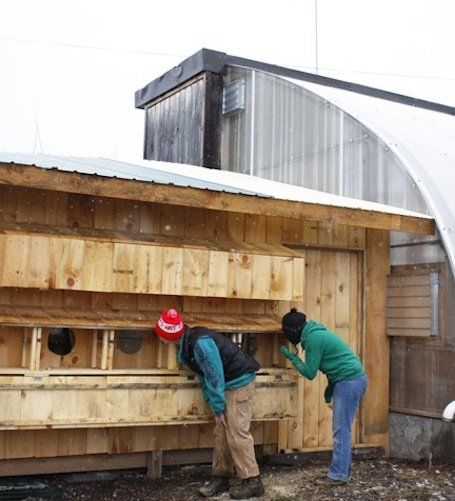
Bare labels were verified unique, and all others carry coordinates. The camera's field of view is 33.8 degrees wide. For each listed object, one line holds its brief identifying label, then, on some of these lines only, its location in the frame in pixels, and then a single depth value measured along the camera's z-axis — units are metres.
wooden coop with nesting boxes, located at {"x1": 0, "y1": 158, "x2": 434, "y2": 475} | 6.29
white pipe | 7.56
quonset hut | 8.23
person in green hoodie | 6.91
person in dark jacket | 6.45
